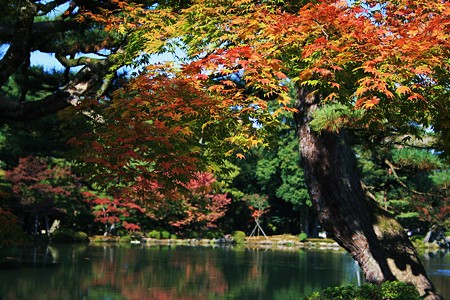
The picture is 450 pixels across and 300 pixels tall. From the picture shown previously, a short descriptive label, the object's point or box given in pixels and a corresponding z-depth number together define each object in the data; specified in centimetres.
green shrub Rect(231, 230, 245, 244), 3416
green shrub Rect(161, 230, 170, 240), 3125
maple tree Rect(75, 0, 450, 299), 458
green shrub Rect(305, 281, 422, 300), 588
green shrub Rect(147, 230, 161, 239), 3085
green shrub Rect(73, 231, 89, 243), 2717
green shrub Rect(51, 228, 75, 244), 2636
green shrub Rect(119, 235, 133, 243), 2885
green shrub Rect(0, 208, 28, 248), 1116
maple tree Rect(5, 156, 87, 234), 2322
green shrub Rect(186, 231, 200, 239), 3269
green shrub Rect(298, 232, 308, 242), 3442
